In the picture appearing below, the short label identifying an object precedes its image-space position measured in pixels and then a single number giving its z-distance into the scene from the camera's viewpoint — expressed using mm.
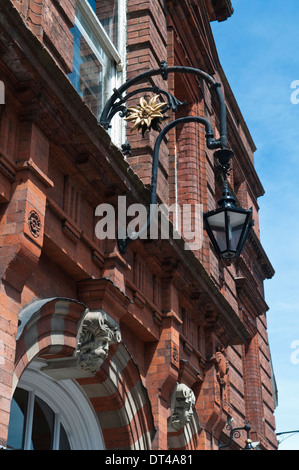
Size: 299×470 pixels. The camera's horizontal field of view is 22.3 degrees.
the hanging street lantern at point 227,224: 8555
